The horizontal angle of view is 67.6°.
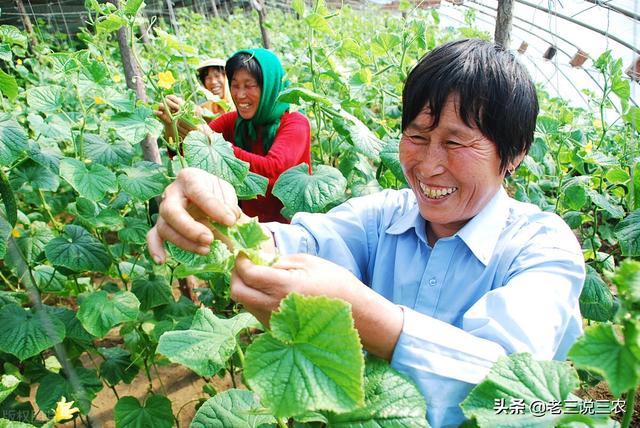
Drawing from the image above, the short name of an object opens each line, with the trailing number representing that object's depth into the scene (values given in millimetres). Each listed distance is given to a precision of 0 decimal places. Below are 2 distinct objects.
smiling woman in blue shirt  649
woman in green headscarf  2033
